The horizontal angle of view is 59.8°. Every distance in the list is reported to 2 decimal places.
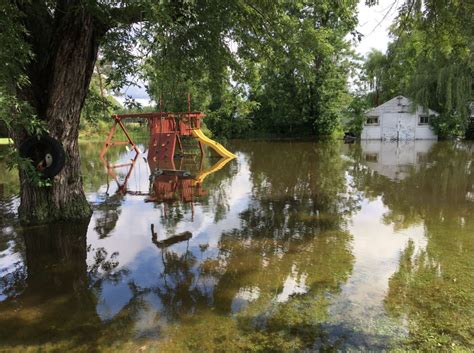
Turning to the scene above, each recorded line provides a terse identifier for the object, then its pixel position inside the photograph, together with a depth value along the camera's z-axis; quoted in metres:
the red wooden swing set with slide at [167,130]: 17.12
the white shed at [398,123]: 34.28
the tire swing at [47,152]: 6.48
